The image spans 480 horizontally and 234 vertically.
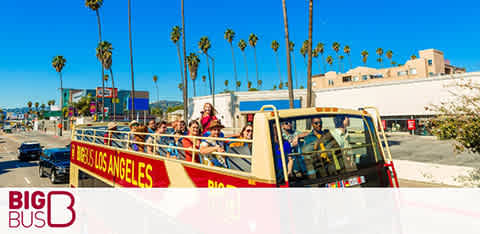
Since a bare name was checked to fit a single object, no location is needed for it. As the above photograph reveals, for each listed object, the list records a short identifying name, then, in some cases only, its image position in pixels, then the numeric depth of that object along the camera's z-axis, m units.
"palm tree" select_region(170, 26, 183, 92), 56.12
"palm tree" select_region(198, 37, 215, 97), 63.63
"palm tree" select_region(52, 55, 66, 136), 64.54
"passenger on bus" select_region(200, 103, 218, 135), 6.77
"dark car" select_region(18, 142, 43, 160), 22.98
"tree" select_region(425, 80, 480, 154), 8.05
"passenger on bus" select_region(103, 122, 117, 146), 6.85
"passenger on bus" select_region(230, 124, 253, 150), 5.41
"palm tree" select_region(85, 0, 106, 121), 40.84
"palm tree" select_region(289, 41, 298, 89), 80.57
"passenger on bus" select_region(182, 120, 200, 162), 4.34
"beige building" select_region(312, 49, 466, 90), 54.53
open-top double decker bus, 3.10
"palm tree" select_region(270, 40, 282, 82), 81.56
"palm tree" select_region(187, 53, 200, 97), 65.75
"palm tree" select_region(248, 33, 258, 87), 69.92
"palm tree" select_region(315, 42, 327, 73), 86.50
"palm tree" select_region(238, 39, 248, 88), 74.69
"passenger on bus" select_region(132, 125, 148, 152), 5.67
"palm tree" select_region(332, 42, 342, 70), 85.94
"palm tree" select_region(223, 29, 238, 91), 74.73
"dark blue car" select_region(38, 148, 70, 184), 13.63
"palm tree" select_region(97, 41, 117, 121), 52.75
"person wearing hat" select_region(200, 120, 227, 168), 3.84
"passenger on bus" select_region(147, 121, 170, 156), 5.07
